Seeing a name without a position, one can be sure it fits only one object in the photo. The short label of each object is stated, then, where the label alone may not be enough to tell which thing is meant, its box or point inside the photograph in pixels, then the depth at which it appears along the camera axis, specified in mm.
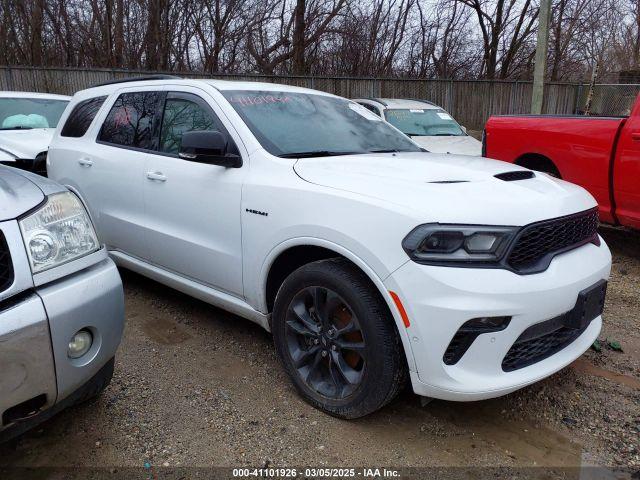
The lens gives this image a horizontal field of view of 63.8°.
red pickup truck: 4852
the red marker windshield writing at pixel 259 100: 3305
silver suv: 1831
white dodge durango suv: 2203
